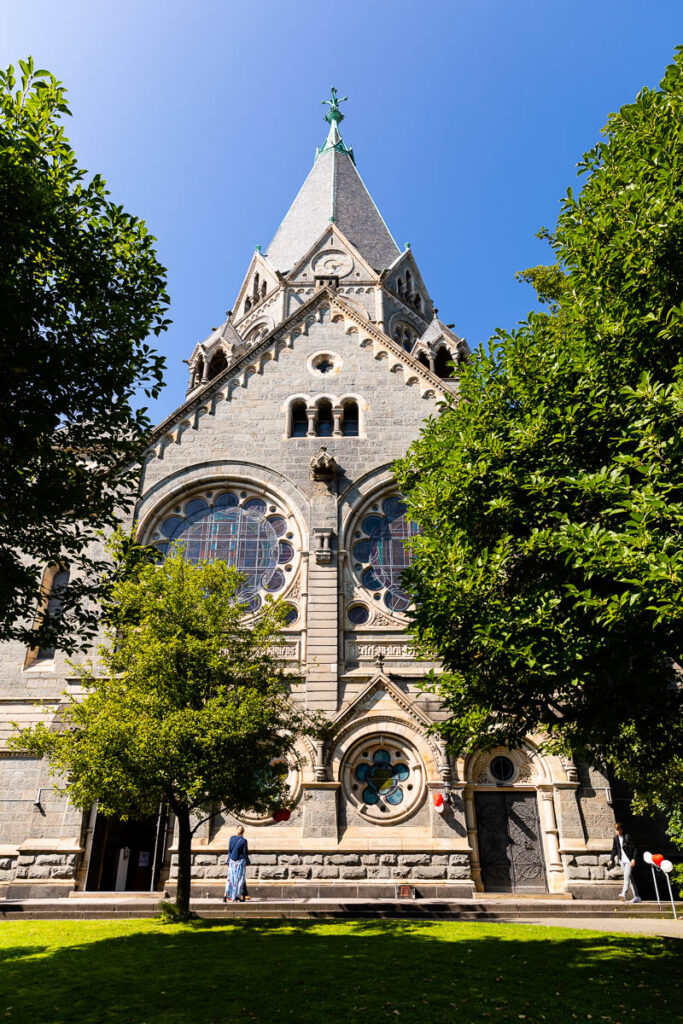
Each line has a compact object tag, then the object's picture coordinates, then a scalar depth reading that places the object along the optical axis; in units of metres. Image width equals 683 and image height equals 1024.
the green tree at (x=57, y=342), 9.91
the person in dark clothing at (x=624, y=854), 18.14
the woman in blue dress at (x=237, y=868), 16.30
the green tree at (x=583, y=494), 9.81
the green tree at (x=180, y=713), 13.89
